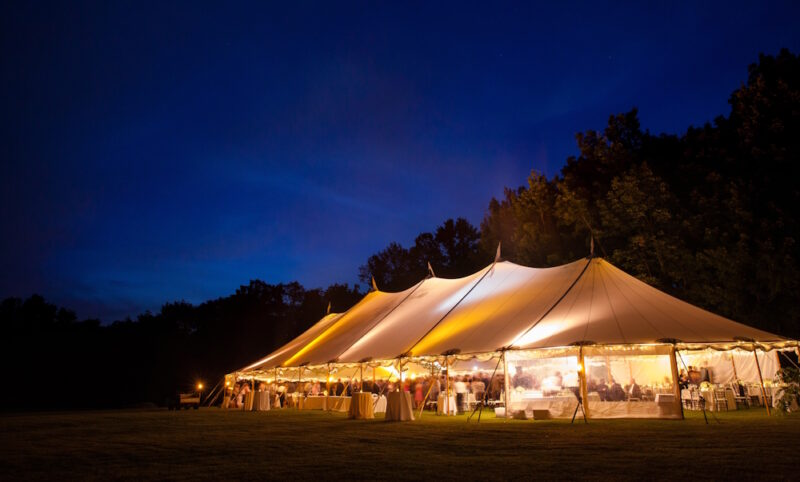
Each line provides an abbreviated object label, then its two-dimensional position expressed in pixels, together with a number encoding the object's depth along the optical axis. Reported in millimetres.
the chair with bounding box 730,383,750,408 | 14690
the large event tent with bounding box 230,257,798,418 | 10898
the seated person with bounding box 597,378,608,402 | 12531
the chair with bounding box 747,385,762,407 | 15820
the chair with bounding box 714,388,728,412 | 13633
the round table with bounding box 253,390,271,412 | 19188
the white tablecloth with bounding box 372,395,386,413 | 16603
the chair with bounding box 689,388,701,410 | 13852
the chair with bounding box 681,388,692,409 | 14250
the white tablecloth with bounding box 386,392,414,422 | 12117
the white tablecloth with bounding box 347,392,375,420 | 13305
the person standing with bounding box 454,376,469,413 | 15859
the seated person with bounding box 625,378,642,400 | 12492
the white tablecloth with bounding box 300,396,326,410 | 19656
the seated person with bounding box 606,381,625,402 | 12367
